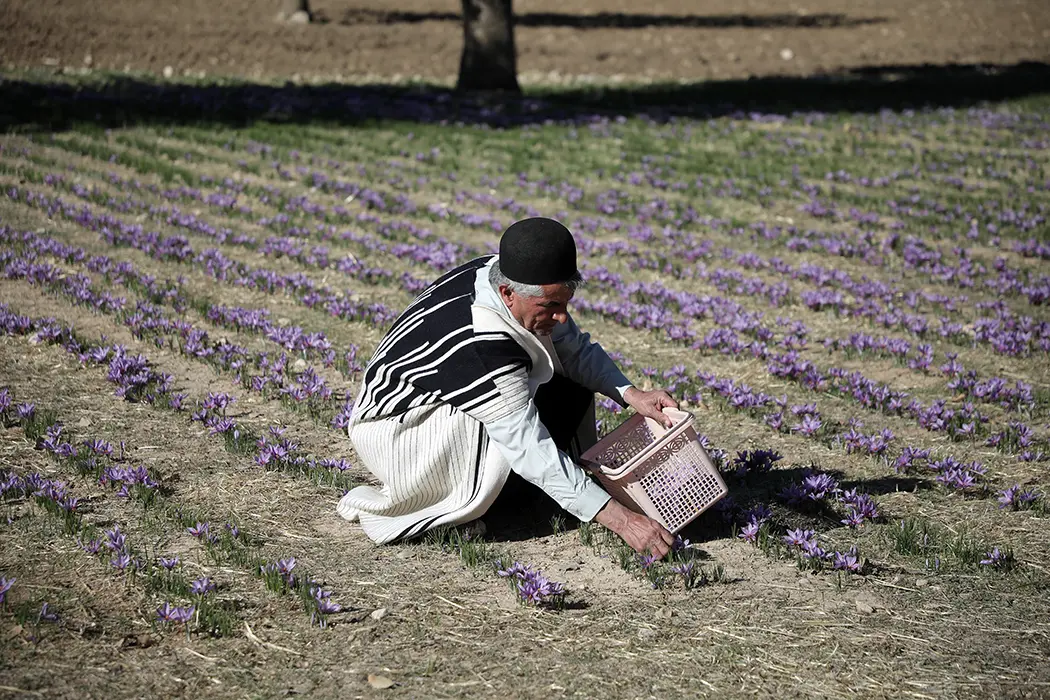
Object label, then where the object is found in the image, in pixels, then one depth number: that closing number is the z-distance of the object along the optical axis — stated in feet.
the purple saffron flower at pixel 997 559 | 18.03
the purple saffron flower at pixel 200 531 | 18.28
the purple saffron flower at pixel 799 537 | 18.17
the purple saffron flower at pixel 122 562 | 16.96
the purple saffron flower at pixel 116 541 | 17.51
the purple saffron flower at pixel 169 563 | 17.01
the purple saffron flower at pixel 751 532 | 18.72
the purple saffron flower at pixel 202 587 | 16.56
